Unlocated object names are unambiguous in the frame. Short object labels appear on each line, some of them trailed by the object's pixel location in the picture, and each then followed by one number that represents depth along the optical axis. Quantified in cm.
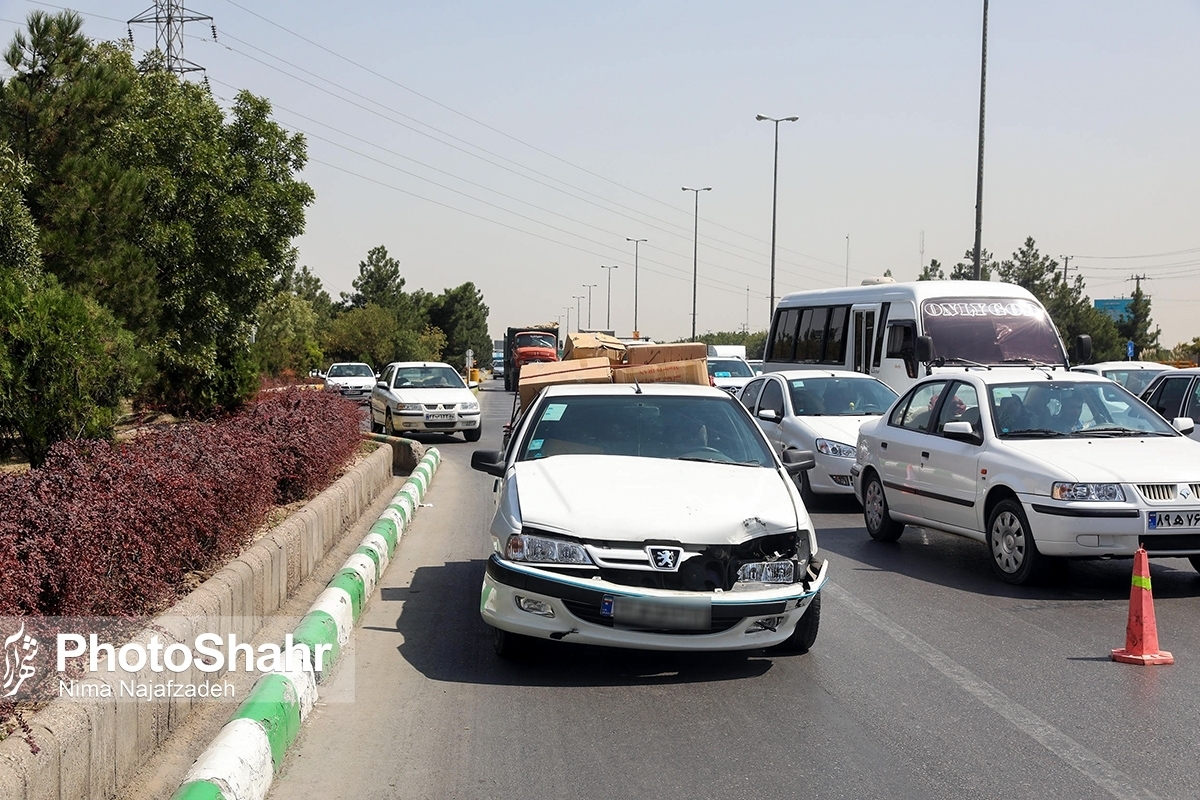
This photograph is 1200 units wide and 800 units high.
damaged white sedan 609
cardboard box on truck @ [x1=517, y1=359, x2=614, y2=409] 1021
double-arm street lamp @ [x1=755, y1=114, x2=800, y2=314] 4528
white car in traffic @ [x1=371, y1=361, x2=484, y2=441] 2336
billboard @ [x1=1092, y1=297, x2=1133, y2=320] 10967
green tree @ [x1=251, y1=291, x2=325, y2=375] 4150
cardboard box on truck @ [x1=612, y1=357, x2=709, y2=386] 1016
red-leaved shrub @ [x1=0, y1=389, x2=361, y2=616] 525
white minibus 1836
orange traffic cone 666
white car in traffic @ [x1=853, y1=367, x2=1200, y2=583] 846
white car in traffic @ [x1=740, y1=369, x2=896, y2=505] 1375
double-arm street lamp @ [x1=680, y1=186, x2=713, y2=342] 6559
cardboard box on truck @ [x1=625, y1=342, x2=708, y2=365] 1268
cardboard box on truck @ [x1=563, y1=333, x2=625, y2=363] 1514
